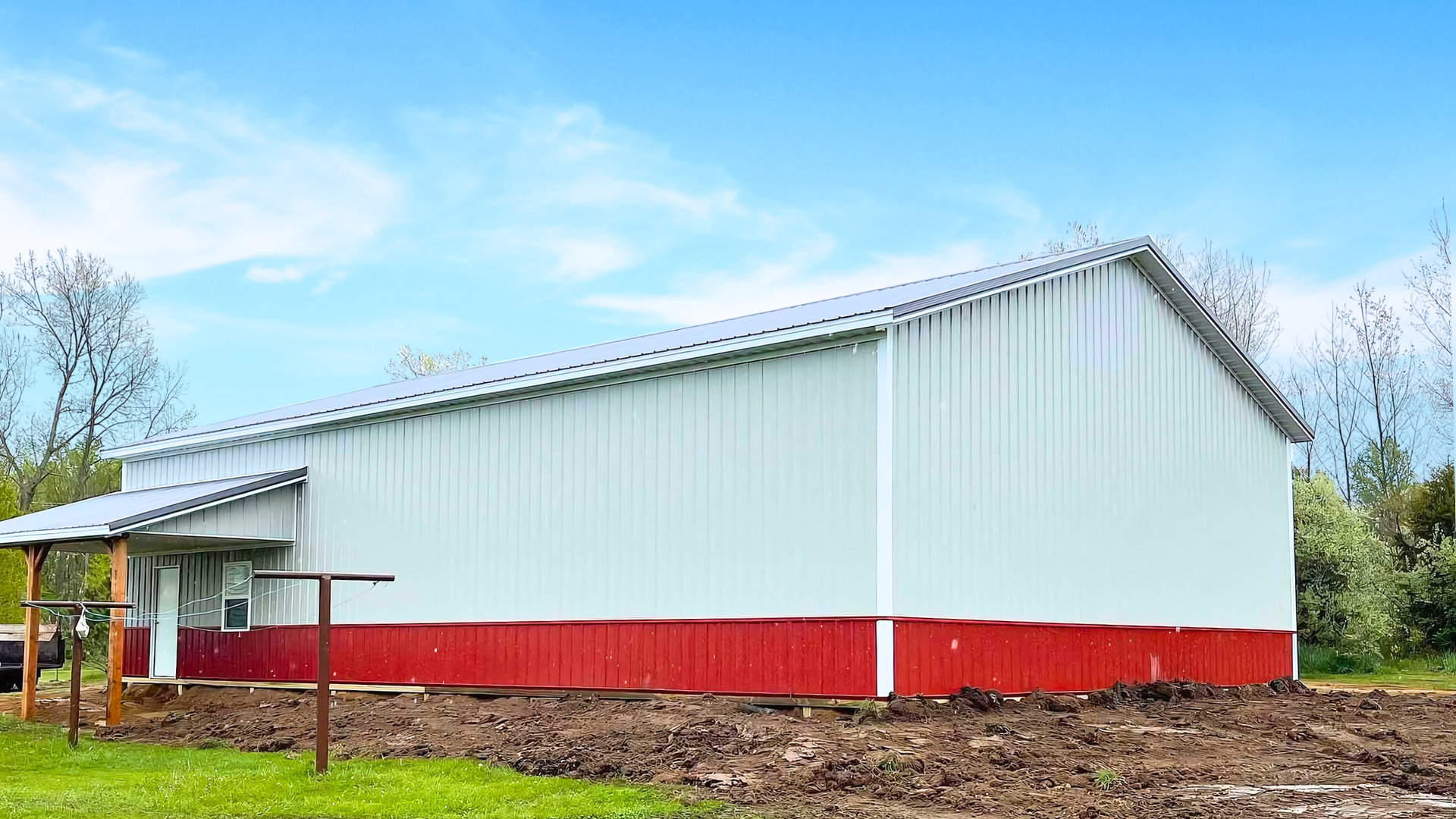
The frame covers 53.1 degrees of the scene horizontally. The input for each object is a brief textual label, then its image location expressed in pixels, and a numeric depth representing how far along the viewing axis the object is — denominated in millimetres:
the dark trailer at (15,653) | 26328
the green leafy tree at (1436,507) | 33844
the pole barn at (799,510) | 15992
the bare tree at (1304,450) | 43497
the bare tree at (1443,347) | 41844
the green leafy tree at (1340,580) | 29344
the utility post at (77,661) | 16203
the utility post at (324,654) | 13344
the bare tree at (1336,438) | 47281
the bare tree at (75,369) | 44156
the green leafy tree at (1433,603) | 31594
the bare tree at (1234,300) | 42156
